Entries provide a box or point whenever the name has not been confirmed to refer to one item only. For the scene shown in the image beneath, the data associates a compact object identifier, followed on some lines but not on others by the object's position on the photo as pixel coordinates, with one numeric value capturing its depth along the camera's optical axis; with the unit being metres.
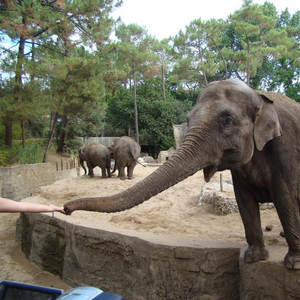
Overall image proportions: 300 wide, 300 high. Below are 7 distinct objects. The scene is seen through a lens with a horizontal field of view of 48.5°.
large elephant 2.67
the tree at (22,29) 11.84
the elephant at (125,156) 10.56
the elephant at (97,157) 11.13
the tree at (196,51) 25.67
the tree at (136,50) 29.23
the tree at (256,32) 22.23
